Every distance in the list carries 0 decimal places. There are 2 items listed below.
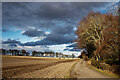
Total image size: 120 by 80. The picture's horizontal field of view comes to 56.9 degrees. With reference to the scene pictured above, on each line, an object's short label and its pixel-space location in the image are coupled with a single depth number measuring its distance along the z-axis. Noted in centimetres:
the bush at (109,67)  1072
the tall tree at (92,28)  2091
